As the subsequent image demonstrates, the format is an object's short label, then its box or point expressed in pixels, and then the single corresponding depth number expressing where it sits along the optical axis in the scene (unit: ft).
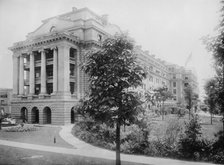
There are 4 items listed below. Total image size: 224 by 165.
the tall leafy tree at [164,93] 209.81
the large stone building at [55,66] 141.49
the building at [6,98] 251.66
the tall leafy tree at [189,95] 182.29
